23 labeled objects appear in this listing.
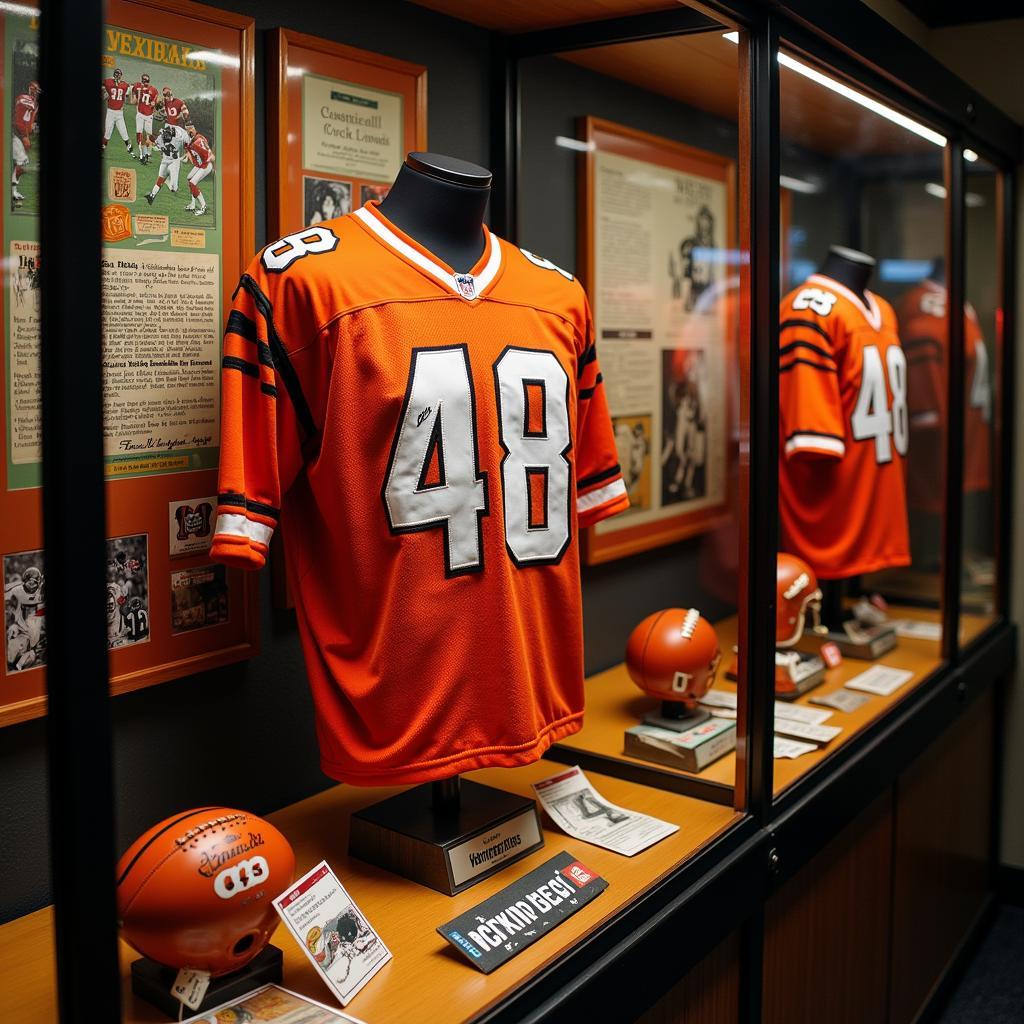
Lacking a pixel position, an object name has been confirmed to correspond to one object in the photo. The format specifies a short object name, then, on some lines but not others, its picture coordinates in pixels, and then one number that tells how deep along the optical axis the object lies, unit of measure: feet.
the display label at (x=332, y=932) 3.97
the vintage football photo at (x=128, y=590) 4.87
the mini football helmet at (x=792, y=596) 7.76
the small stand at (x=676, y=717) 6.82
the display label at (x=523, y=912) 4.33
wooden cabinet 5.26
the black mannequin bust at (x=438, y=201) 4.97
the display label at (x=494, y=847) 5.00
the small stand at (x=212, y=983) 3.92
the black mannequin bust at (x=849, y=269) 8.83
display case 4.24
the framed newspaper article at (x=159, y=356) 4.50
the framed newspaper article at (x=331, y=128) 5.51
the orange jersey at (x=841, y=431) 8.21
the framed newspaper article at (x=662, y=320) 7.82
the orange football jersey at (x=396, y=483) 4.62
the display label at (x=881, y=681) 8.26
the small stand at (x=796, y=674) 7.89
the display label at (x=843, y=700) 7.82
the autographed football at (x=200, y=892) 3.76
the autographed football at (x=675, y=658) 6.73
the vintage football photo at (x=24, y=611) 4.44
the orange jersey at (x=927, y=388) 9.10
